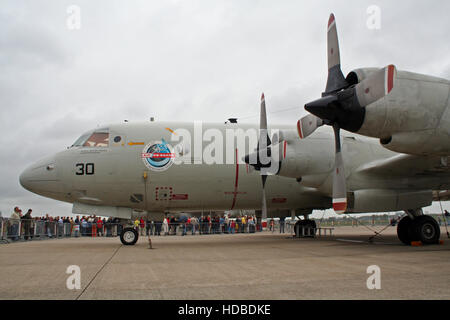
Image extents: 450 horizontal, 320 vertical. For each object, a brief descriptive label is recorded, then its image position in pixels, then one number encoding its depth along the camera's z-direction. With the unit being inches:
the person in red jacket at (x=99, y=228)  1025.0
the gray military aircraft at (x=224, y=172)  463.2
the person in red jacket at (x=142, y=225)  1113.4
